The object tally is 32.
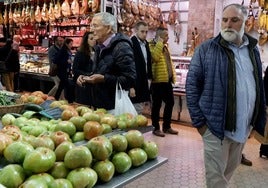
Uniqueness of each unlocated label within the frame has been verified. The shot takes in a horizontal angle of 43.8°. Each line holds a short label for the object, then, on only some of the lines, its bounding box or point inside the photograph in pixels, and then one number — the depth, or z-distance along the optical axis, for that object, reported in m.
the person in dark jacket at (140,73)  4.62
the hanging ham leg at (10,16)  10.08
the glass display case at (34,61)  9.30
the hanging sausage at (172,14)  8.46
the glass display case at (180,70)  6.52
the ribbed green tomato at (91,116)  2.12
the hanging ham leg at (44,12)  8.91
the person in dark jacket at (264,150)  4.66
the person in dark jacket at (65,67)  7.47
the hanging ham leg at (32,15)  9.34
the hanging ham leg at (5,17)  10.27
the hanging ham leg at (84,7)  7.52
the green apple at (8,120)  2.16
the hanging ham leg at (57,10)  8.47
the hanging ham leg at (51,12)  8.70
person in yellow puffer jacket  5.50
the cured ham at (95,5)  7.02
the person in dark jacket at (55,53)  7.55
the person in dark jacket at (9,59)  8.78
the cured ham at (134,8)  6.98
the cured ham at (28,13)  9.44
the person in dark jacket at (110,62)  2.92
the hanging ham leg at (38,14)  9.09
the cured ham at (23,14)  9.54
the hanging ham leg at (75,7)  7.85
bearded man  2.41
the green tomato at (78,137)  1.95
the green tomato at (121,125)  2.20
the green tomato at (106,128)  2.07
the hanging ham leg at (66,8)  8.15
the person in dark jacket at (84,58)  4.26
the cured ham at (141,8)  7.35
